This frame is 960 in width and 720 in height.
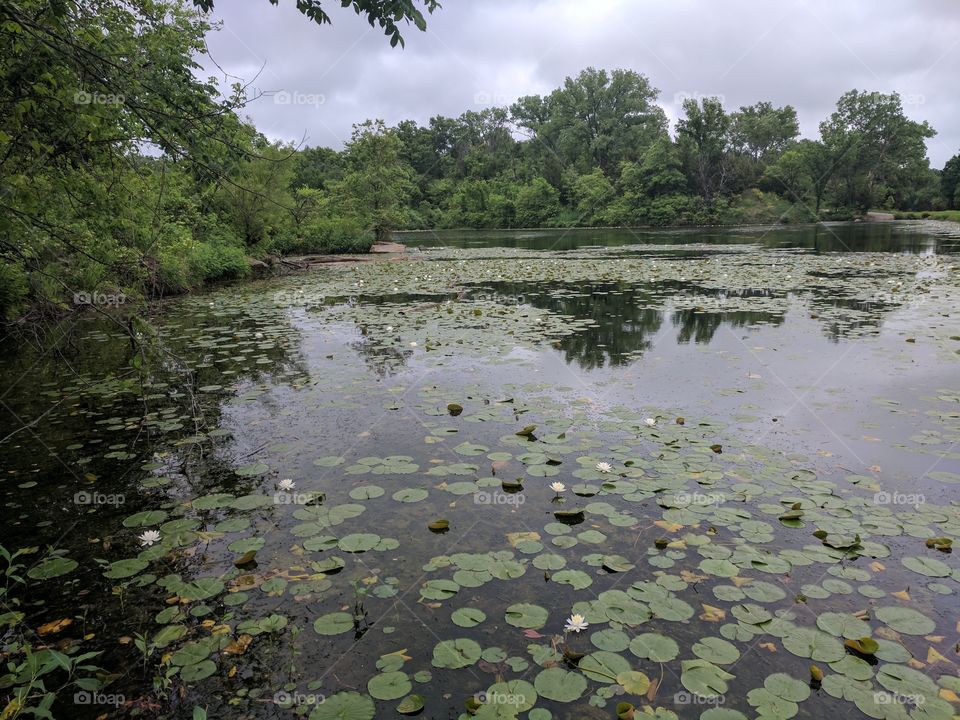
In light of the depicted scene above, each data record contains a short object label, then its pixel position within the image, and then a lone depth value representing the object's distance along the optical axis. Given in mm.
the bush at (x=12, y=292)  7916
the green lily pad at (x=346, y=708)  2080
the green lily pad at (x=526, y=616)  2520
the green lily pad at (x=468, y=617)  2557
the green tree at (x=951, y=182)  51844
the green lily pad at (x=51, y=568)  2953
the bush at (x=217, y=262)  16297
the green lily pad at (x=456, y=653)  2328
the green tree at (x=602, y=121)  67875
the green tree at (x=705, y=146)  56750
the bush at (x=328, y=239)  26875
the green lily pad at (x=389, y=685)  2166
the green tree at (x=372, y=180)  32219
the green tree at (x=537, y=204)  63656
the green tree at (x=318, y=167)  57809
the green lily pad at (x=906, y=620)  2406
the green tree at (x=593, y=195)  60594
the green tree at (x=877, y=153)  54438
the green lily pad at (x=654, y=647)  2316
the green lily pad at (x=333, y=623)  2525
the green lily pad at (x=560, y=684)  2139
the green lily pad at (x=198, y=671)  2275
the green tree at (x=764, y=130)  66250
